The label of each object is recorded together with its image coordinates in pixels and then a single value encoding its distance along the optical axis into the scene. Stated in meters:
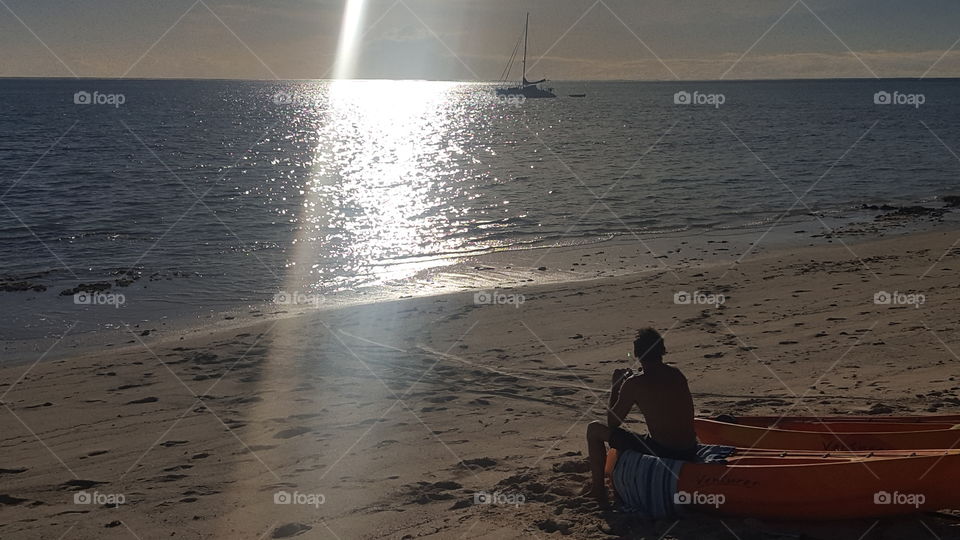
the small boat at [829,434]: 5.71
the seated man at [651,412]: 5.68
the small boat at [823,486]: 4.94
